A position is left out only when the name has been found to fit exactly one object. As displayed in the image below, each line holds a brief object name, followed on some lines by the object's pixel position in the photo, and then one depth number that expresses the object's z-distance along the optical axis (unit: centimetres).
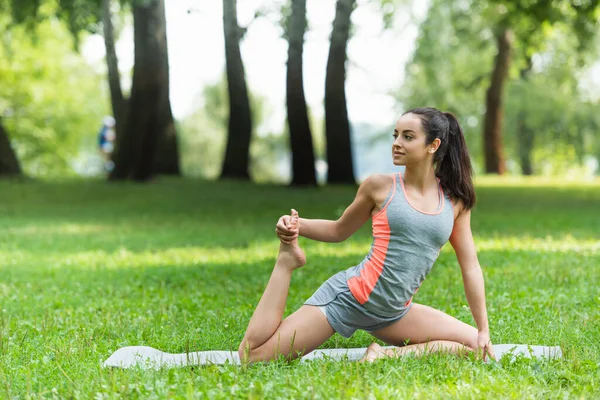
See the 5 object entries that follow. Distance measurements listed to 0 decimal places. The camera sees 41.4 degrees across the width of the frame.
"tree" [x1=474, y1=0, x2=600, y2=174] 2109
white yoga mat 477
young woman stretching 477
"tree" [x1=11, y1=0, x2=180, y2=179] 1784
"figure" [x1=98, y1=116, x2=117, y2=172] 3472
